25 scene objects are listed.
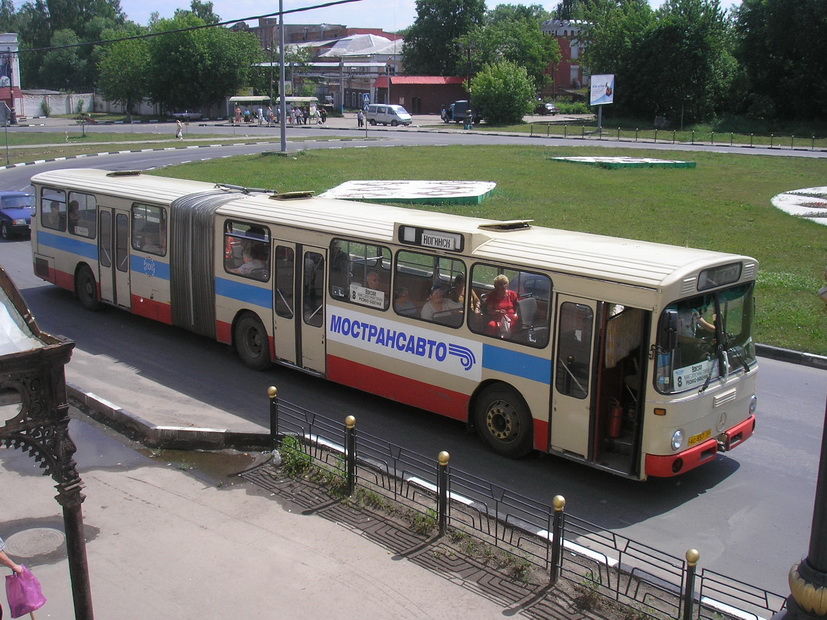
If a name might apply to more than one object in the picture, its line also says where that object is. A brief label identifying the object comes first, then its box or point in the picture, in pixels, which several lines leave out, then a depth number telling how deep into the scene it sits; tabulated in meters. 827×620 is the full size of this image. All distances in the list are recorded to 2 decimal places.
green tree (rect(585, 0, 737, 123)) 65.94
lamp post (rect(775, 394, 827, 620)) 4.13
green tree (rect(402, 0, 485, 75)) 100.38
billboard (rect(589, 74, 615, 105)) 58.66
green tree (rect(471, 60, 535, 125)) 68.81
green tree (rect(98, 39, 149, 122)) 78.06
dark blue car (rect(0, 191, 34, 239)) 24.39
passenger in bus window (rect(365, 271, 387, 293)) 10.75
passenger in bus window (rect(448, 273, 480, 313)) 9.84
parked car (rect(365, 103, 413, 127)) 68.44
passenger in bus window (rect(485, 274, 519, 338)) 9.38
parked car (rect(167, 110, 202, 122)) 78.94
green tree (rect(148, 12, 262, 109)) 79.19
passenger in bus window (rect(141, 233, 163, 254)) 14.33
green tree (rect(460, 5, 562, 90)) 85.31
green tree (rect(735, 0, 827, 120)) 62.41
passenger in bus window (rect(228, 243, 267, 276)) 12.38
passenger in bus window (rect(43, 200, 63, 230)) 16.62
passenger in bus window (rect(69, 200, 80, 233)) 16.14
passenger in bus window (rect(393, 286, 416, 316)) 10.42
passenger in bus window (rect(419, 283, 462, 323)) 9.98
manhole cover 7.81
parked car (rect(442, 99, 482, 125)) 76.00
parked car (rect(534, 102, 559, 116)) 83.44
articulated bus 8.37
